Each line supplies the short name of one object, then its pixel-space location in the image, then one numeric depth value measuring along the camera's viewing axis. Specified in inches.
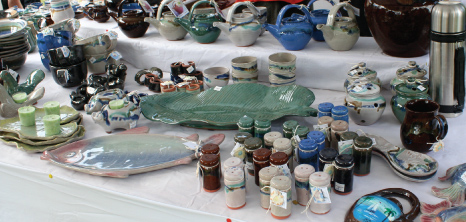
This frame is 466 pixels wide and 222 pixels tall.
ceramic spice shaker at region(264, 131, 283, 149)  45.0
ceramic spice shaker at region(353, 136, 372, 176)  42.0
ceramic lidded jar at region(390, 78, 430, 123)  50.2
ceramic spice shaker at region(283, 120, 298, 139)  46.9
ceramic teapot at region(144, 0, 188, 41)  76.3
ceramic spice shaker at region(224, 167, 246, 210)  38.9
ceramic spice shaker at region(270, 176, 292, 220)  37.1
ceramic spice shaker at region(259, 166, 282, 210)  38.8
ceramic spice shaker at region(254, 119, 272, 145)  47.9
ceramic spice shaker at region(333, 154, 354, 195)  39.0
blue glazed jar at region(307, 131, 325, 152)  44.2
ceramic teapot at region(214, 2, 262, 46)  69.1
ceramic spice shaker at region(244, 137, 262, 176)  44.3
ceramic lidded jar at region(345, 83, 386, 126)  51.3
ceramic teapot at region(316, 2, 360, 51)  63.3
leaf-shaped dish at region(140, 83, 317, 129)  55.0
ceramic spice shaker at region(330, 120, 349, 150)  45.7
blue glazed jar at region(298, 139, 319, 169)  42.3
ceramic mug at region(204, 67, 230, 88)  65.5
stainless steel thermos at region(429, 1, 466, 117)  48.5
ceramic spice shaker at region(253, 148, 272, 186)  41.6
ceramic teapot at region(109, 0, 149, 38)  78.8
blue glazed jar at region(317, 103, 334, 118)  50.6
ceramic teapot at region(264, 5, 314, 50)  65.0
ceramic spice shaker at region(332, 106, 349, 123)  48.3
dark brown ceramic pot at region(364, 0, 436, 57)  55.9
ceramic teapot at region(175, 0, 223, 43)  72.6
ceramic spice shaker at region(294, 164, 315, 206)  38.5
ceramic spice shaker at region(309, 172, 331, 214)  37.0
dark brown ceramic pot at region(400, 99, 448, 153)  44.1
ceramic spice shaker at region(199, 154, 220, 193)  41.9
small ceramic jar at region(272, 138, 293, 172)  42.4
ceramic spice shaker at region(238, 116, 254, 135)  48.9
